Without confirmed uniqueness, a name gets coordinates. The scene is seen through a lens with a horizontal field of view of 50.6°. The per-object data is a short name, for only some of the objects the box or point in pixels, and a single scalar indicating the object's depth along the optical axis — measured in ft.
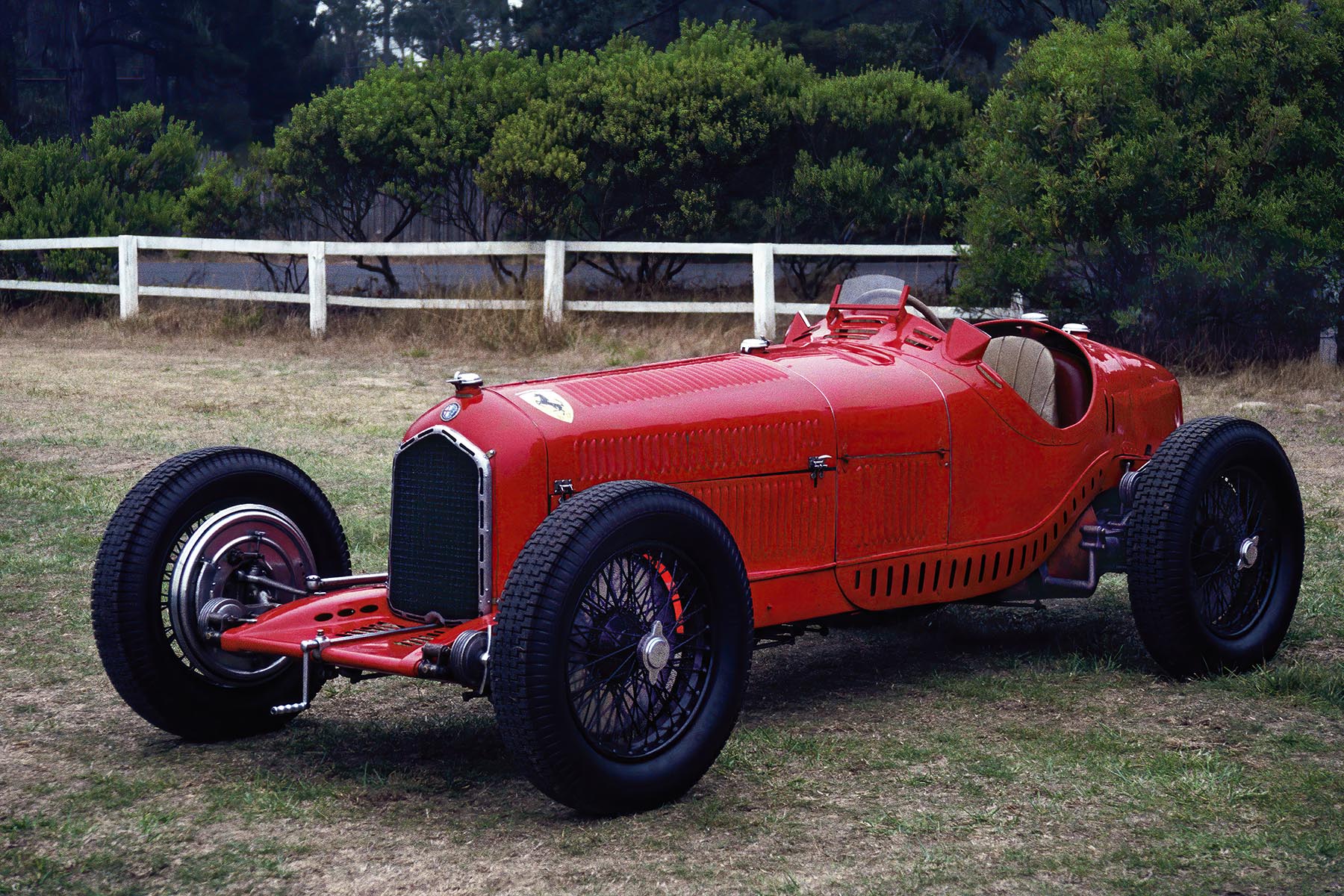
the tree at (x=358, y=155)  59.16
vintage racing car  12.80
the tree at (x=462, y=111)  58.65
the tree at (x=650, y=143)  55.72
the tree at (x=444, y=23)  172.14
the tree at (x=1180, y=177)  40.40
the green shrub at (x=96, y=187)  63.36
